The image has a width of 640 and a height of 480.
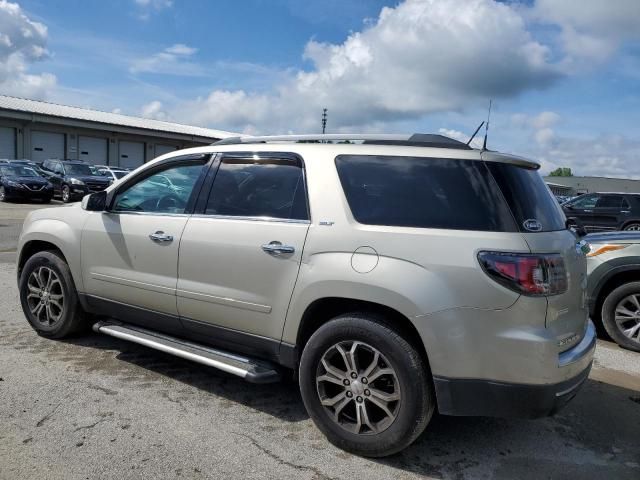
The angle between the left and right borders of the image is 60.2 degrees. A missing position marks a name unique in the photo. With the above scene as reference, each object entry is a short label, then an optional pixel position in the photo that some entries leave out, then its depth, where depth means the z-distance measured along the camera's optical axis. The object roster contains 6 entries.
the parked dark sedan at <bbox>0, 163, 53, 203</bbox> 22.14
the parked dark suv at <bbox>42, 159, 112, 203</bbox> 23.30
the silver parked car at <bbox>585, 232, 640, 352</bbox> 5.56
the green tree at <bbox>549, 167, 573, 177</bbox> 150.56
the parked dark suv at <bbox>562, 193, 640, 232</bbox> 16.62
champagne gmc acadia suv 2.87
